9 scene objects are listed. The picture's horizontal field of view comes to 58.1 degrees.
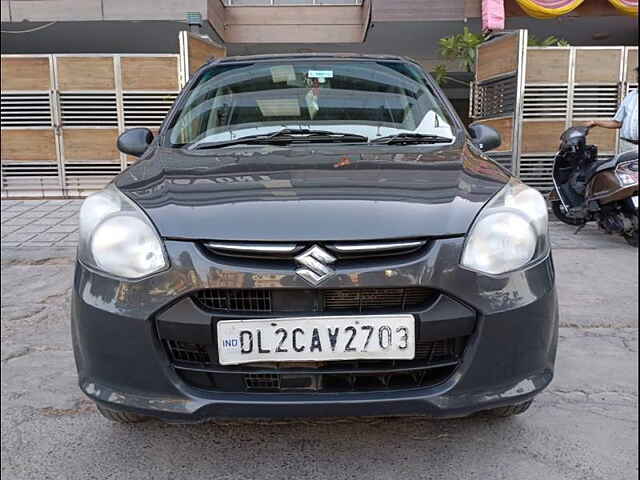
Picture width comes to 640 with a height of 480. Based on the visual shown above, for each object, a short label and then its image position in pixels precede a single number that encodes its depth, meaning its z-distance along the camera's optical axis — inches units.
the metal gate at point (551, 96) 268.2
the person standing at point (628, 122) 196.5
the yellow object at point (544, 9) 289.6
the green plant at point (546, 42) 283.6
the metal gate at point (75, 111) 288.4
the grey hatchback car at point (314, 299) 61.1
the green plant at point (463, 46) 316.2
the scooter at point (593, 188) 180.5
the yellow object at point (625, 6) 300.5
